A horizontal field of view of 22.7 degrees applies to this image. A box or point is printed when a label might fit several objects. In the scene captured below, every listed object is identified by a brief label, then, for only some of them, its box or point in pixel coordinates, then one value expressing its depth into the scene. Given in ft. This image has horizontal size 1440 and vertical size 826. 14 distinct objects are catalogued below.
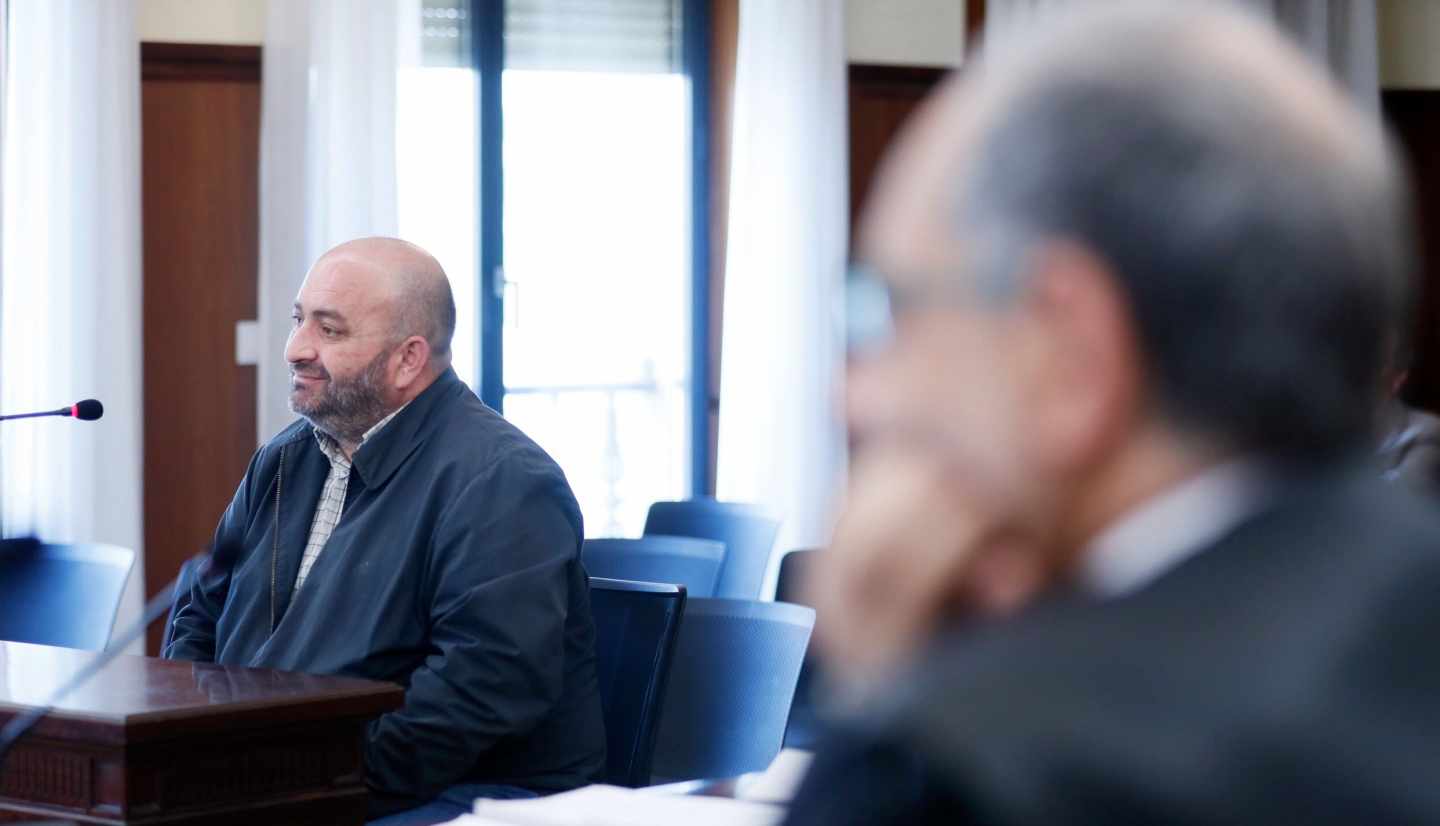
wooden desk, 12.62
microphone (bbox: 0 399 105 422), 17.77
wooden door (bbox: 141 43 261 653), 37.91
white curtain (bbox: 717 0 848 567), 42.72
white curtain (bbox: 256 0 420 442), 37.25
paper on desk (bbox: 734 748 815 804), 10.08
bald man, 16.37
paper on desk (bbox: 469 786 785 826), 9.10
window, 41.15
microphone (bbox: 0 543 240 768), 12.42
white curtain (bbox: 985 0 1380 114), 49.68
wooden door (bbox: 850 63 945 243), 45.71
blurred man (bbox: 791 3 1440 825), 3.62
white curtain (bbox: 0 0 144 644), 34.31
